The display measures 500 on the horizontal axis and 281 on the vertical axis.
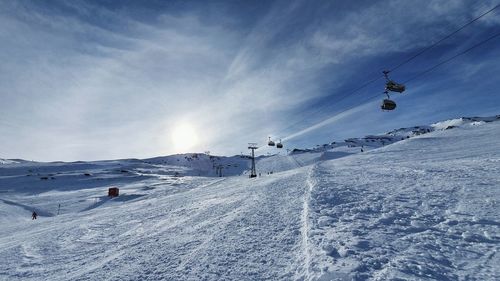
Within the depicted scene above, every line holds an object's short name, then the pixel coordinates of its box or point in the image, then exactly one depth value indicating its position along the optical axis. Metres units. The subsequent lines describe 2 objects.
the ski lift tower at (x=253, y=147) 60.59
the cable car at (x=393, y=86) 21.09
